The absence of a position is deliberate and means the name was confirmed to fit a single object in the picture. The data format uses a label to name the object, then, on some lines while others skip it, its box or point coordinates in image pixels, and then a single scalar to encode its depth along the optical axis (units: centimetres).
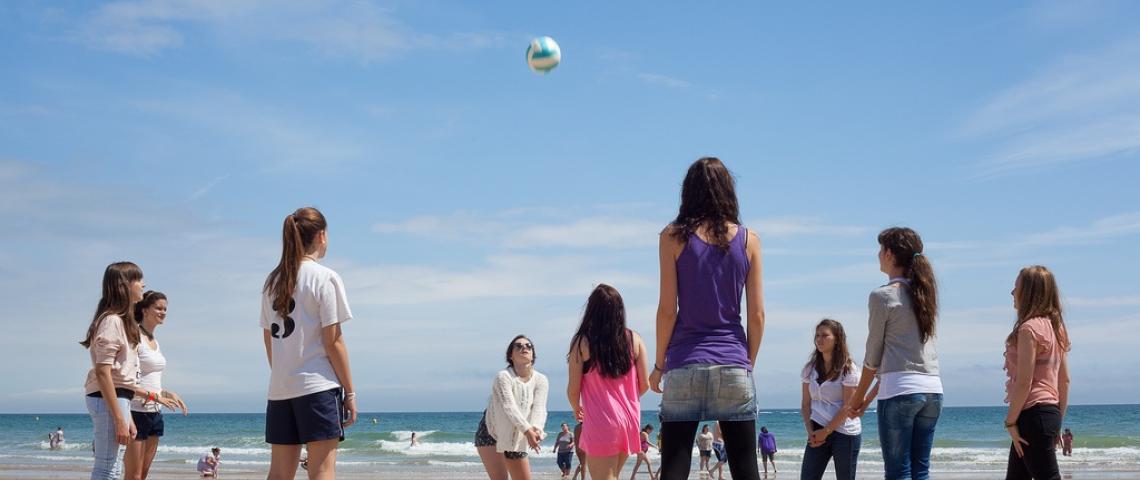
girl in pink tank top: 548
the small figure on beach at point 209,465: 2060
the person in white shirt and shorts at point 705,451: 2212
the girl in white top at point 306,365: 441
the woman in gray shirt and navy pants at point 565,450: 2092
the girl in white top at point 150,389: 589
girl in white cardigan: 721
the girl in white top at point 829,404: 631
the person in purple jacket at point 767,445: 2200
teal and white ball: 1028
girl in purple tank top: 392
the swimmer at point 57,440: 4428
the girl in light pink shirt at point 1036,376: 534
